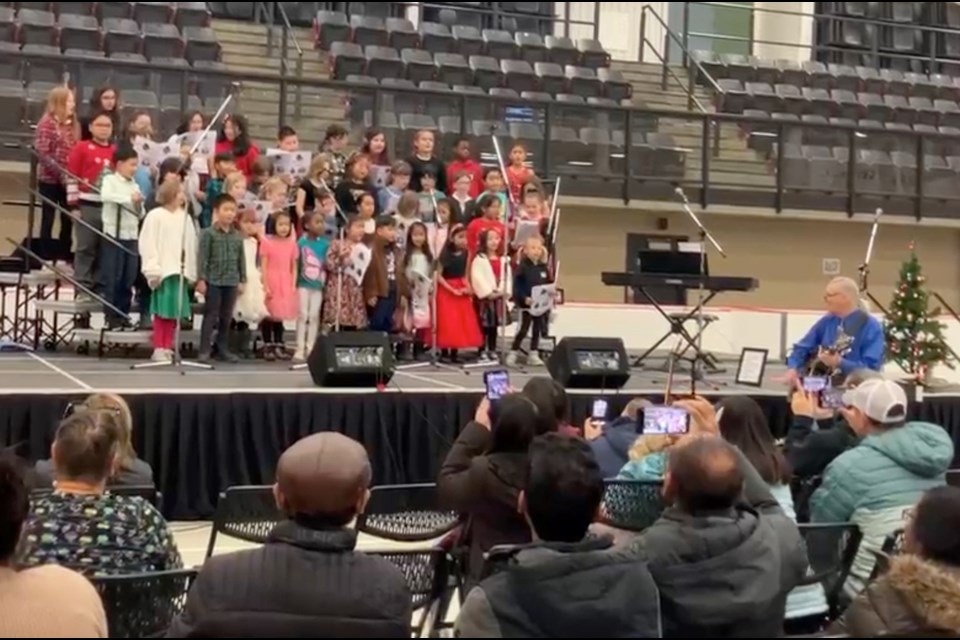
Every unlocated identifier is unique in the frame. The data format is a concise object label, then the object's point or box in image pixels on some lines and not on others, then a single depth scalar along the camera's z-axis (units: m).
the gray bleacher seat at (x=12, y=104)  10.63
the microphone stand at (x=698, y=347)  8.95
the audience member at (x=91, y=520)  2.86
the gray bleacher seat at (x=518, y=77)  14.13
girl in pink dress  8.43
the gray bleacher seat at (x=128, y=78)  11.02
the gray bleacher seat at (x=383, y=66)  13.57
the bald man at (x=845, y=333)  7.03
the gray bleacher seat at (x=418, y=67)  13.65
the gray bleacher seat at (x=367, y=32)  14.52
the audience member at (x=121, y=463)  3.84
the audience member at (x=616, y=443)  4.53
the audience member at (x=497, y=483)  3.55
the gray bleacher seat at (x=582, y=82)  14.38
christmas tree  8.87
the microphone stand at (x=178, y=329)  7.75
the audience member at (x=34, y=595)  2.19
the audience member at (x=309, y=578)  2.31
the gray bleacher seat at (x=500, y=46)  15.05
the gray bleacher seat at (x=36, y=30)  12.31
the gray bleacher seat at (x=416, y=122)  12.06
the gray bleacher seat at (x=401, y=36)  14.69
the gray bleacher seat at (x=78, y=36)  12.41
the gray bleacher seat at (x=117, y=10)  13.82
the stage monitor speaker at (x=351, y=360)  7.09
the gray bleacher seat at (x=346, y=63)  13.55
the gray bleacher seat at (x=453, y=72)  13.84
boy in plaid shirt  7.93
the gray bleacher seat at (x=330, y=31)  14.66
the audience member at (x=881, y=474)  3.88
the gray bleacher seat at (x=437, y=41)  14.84
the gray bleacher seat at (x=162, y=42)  12.83
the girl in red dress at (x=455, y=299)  9.09
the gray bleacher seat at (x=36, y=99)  10.70
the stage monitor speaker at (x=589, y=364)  7.80
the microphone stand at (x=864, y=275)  9.90
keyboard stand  9.11
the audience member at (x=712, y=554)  2.84
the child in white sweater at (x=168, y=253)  7.81
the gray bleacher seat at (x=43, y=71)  10.66
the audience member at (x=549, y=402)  3.98
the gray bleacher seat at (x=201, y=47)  13.12
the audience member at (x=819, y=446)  4.93
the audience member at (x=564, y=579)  2.39
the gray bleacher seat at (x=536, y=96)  12.83
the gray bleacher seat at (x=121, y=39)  12.60
